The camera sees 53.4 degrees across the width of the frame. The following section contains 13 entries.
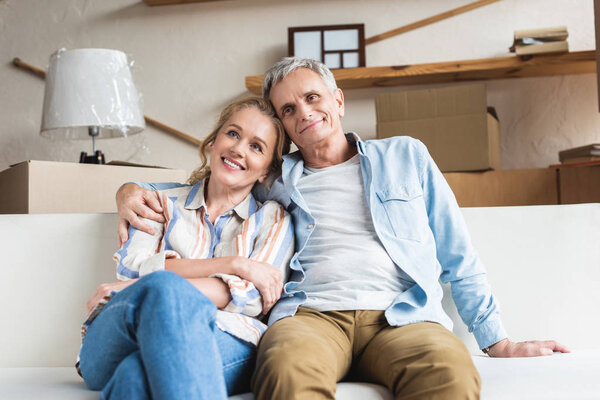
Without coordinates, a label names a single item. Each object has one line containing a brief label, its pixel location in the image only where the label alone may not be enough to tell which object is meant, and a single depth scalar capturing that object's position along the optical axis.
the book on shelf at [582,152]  2.32
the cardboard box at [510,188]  2.41
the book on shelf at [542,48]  2.45
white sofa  1.36
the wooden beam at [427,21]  2.78
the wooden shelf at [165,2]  2.96
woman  0.88
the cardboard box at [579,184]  2.29
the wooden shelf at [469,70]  2.51
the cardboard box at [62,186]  1.76
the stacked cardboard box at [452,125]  2.36
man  1.02
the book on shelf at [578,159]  2.33
